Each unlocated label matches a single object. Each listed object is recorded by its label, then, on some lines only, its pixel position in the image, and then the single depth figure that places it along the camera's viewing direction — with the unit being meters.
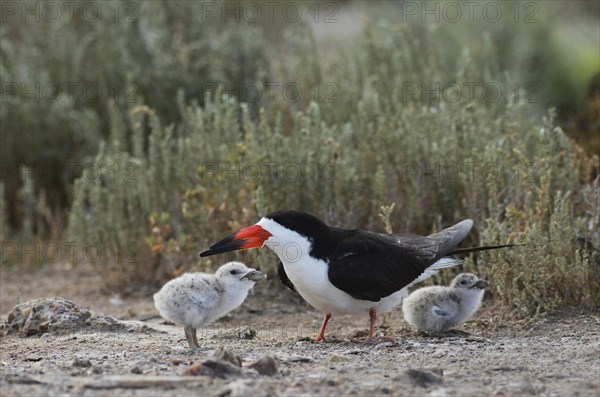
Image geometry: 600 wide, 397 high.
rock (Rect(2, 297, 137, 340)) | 11.62
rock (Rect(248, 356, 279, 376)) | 8.63
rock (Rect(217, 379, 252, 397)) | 7.81
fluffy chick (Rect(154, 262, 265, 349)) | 10.66
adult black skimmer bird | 10.83
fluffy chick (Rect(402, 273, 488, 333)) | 11.30
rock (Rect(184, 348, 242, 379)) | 8.44
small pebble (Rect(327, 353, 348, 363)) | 9.45
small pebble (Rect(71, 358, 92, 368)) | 9.09
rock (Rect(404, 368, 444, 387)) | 8.35
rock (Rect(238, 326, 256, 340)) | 11.32
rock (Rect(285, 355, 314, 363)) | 9.45
